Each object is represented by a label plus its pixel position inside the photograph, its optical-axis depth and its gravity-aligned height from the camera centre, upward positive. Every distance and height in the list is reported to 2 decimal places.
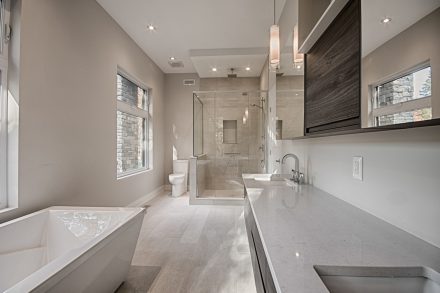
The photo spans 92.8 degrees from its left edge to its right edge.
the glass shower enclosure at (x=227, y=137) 4.79 +0.22
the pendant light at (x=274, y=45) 2.08 +1.01
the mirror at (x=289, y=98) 1.78 +0.48
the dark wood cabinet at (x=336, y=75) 0.94 +0.39
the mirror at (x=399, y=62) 0.57 +0.27
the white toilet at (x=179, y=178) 4.72 -0.72
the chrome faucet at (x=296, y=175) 1.94 -0.27
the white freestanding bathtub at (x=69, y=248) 1.02 -0.68
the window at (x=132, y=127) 3.60 +0.37
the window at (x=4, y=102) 1.71 +0.36
